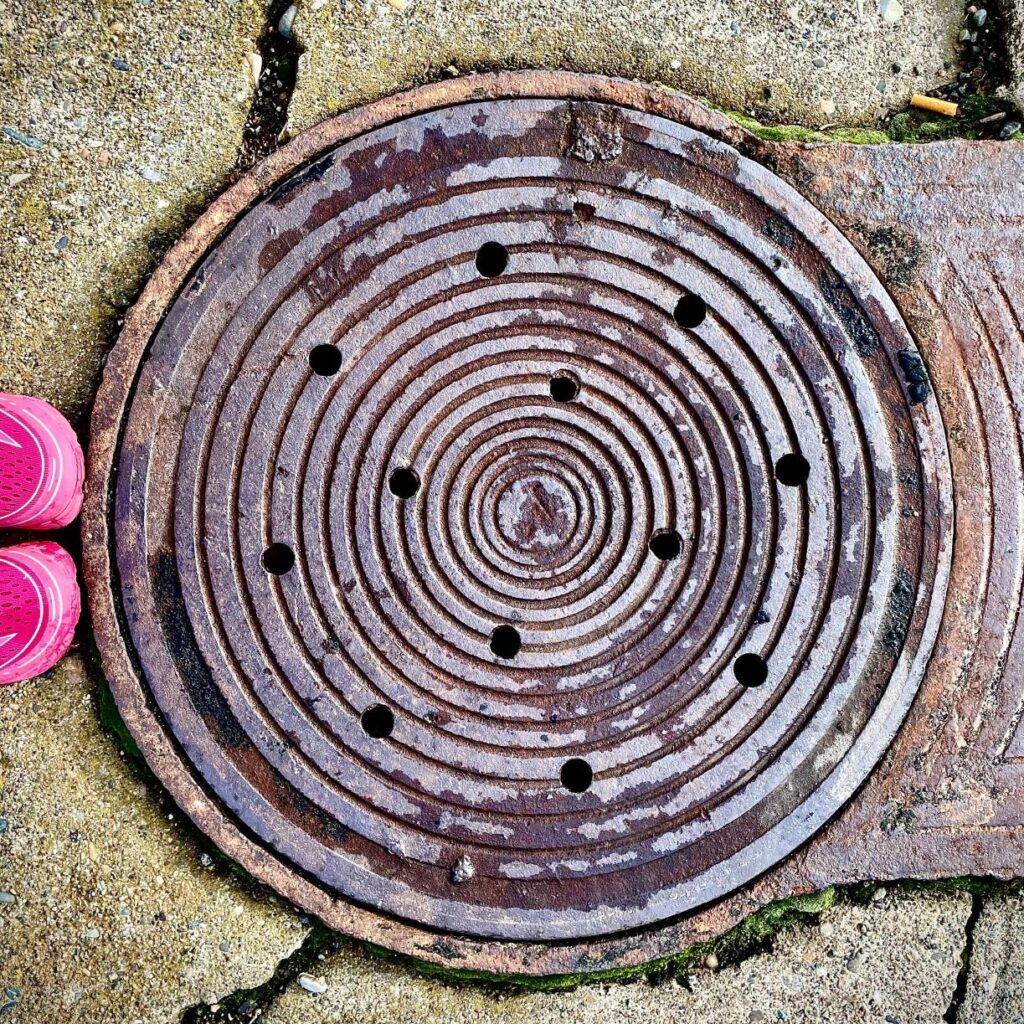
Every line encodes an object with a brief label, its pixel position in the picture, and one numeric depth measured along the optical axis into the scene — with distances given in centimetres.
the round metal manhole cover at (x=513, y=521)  103
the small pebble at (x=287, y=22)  107
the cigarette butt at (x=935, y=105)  108
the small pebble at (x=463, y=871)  102
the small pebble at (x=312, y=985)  104
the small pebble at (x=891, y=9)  108
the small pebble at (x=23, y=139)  105
